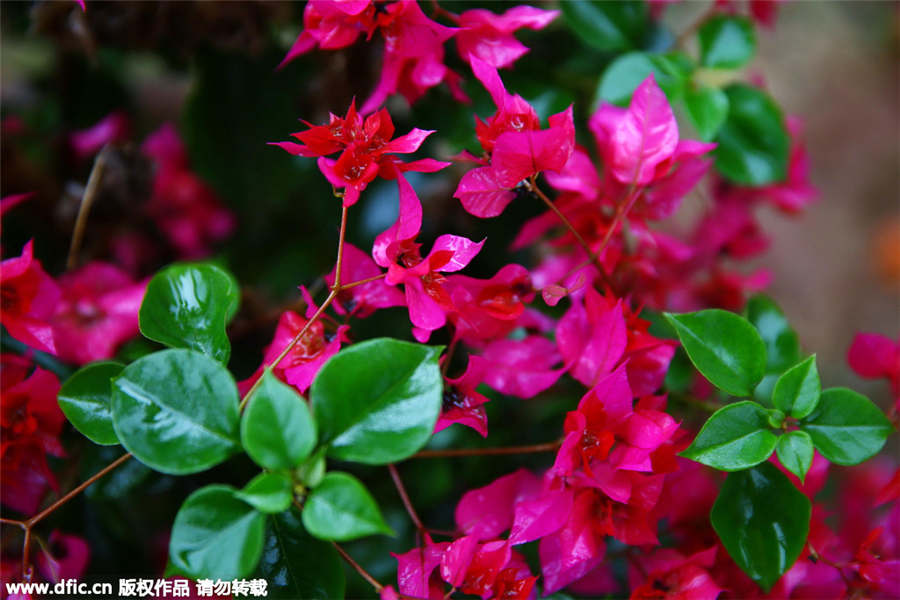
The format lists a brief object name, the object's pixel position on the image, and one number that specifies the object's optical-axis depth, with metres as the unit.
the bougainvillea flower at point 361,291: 0.46
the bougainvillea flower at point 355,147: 0.41
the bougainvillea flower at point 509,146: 0.42
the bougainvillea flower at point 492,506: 0.47
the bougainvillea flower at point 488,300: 0.44
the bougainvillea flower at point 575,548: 0.43
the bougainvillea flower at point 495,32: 0.49
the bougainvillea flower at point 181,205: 0.79
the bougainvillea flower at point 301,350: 0.41
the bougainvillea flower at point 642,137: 0.49
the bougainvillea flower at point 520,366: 0.49
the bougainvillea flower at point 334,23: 0.45
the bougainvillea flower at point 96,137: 0.73
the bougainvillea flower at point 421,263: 0.41
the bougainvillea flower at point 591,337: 0.45
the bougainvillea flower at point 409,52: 0.46
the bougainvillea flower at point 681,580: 0.44
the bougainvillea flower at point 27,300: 0.45
